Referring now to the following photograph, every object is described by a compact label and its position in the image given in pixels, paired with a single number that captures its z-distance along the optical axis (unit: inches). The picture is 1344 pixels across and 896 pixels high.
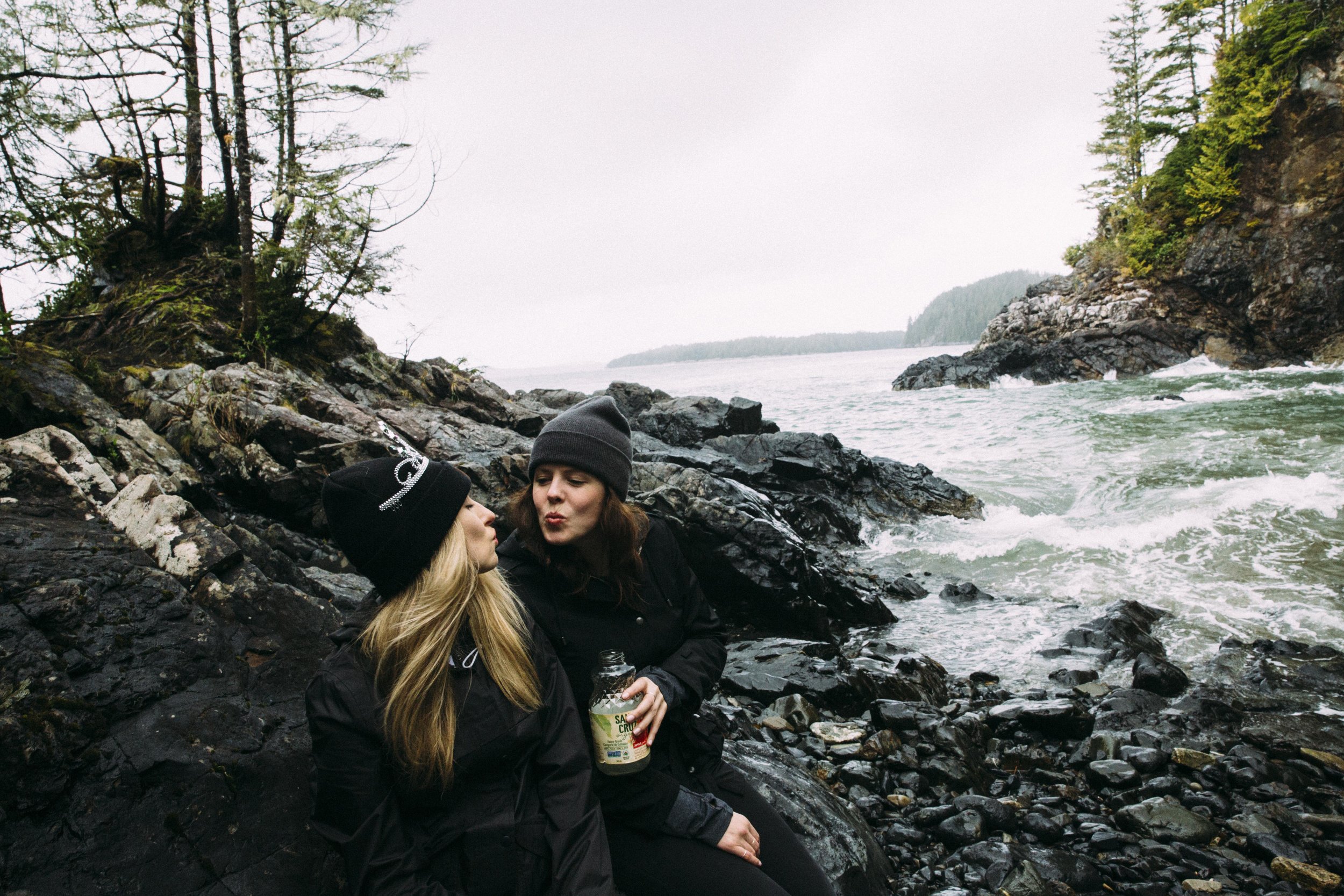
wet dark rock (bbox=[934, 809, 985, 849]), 168.1
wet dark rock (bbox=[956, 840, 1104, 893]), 151.8
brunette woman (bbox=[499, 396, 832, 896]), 97.2
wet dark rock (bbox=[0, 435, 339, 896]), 88.0
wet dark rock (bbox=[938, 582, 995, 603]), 374.3
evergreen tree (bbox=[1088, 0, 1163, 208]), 1939.0
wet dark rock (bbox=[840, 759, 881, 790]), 195.0
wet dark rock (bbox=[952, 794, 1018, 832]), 174.6
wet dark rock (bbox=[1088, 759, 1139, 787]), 190.9
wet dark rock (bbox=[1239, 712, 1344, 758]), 204.4
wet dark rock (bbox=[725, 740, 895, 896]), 137.9
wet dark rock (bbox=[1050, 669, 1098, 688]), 265.7
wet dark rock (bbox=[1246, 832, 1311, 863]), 158.1
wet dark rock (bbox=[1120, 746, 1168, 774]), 197.5
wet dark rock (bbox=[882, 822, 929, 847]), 169.5
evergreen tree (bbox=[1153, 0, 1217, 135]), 1583.4
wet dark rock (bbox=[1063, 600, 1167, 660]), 287.0
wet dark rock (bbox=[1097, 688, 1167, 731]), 226.2
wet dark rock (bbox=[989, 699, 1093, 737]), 219.9
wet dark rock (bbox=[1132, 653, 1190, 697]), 245.8
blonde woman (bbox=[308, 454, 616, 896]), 76.0
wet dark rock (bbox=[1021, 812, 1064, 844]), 170.2
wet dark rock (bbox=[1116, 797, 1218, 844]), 166.2
